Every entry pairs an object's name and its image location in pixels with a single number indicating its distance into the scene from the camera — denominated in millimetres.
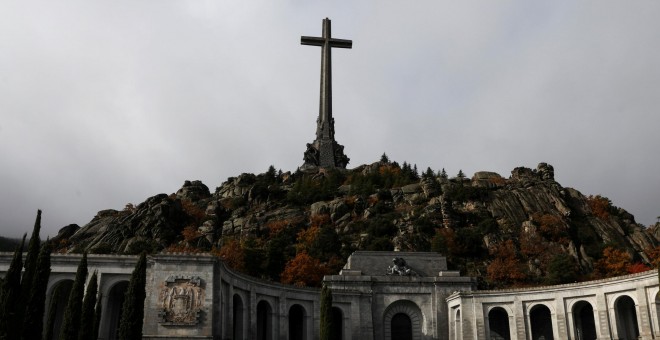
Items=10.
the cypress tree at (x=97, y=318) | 33775
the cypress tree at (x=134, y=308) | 31188
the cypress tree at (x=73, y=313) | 31031
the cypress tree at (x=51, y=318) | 33562
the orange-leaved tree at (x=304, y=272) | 64188
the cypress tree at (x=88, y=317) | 31266
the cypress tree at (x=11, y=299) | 28750
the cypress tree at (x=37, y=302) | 30500
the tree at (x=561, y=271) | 63969
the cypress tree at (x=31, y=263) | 30203
